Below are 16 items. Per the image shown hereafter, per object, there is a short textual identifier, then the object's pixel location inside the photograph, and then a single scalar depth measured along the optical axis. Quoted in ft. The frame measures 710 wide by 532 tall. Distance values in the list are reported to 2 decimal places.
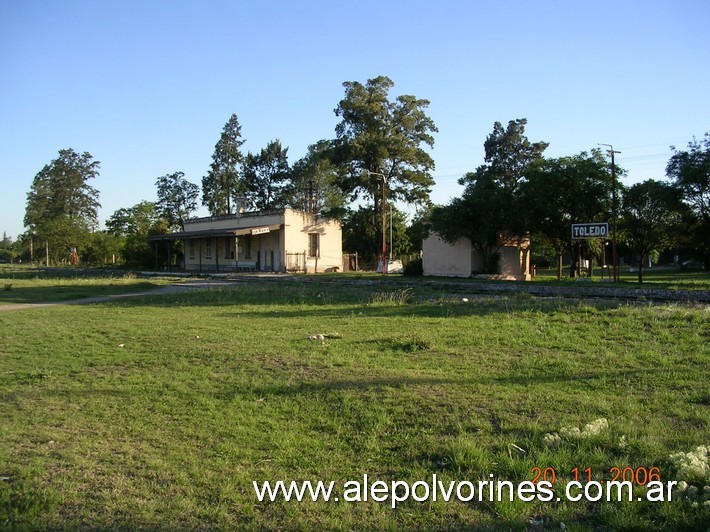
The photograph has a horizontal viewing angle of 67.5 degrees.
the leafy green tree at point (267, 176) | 254.27
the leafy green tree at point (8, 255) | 370.32
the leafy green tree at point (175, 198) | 280.92
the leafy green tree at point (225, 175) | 253.24
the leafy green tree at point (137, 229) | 195.31
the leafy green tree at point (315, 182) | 234.79
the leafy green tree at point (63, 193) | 299.99
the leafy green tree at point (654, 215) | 99.19
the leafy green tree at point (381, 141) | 181.27
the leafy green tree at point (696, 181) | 99.60
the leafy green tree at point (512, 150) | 223.51
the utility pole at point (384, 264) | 130.27
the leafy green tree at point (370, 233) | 189.98
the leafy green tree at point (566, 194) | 104.78
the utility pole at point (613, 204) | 99.86
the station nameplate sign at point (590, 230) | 91.61
